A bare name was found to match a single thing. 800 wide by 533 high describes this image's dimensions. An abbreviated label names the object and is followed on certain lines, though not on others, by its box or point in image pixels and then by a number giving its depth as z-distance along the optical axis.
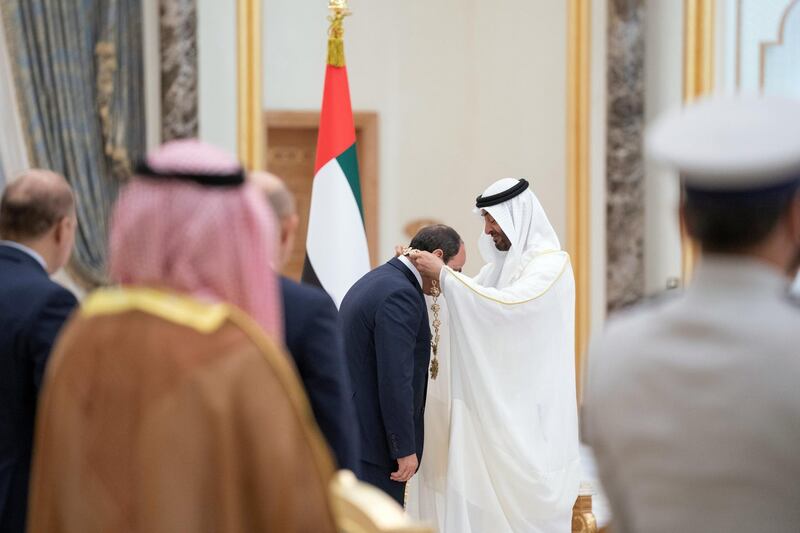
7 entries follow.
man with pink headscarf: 3.08
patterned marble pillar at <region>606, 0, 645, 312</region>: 15.59
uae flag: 11.02
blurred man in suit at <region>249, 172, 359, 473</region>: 4.77
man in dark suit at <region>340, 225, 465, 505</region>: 8.45
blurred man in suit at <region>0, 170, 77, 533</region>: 5.28
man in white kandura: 9.36
